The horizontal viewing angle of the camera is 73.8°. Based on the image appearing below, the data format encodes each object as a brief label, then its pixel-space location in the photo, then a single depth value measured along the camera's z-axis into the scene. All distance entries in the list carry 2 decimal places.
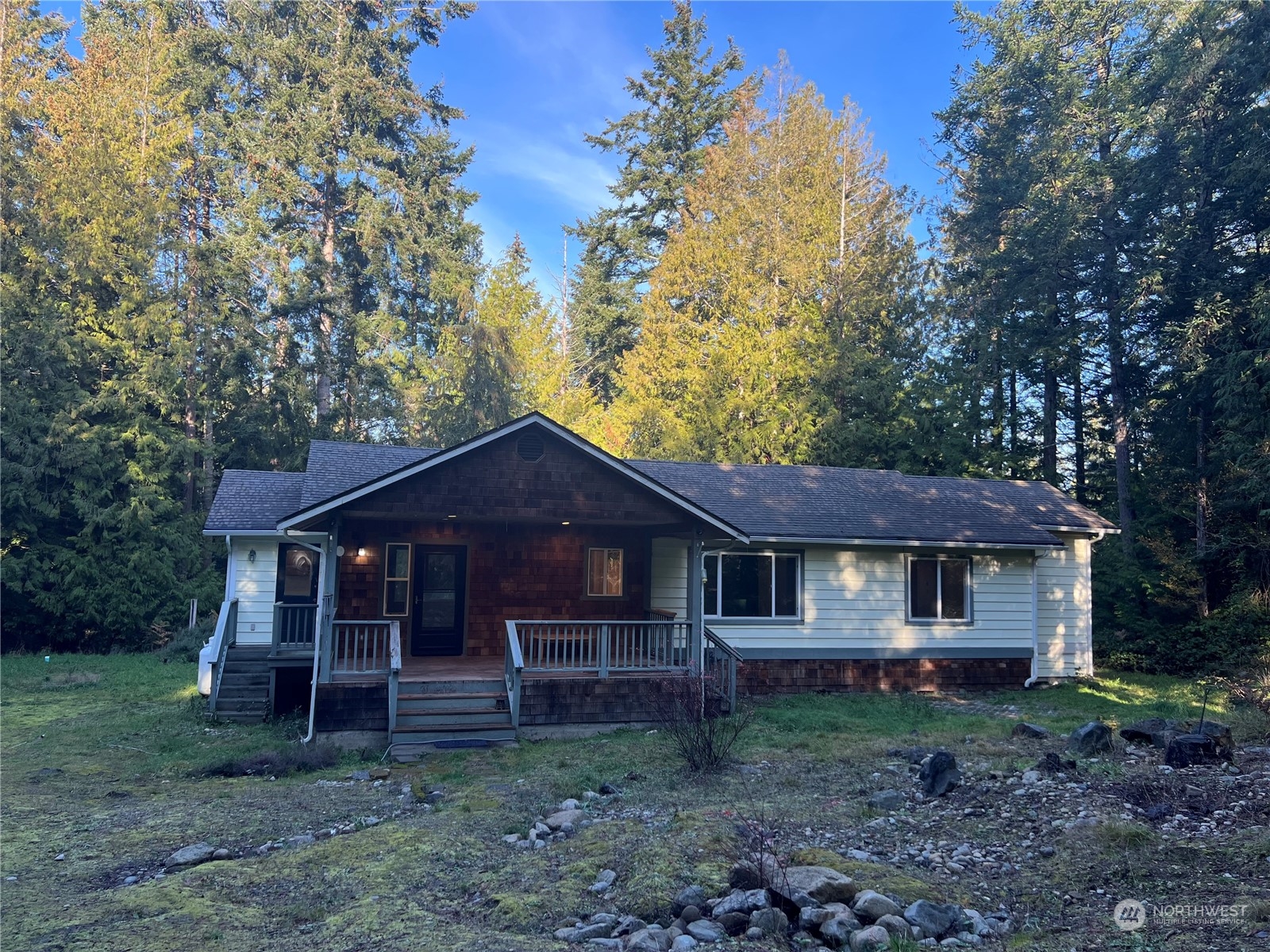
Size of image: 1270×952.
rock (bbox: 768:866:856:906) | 5.12
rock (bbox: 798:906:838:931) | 4.87
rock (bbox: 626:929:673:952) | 4.66
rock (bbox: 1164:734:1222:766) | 7.75
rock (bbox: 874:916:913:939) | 4.64
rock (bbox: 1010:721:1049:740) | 10.12
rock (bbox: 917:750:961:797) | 7.64
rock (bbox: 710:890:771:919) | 5.03
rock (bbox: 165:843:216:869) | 6.35
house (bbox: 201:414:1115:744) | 11.48
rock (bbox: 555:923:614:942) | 4.88
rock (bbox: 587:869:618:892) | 5.65
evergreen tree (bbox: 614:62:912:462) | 25.61
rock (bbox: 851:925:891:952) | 4.54
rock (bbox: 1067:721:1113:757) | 8.60
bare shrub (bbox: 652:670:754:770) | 9.01
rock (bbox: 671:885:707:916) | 5.21
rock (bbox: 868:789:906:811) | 7.44
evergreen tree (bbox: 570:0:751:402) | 34.69
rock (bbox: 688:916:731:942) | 4.77
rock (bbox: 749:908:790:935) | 4.83
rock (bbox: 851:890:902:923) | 4.88
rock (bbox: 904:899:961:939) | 4.71
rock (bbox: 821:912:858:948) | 4.70
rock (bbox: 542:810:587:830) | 7.17
